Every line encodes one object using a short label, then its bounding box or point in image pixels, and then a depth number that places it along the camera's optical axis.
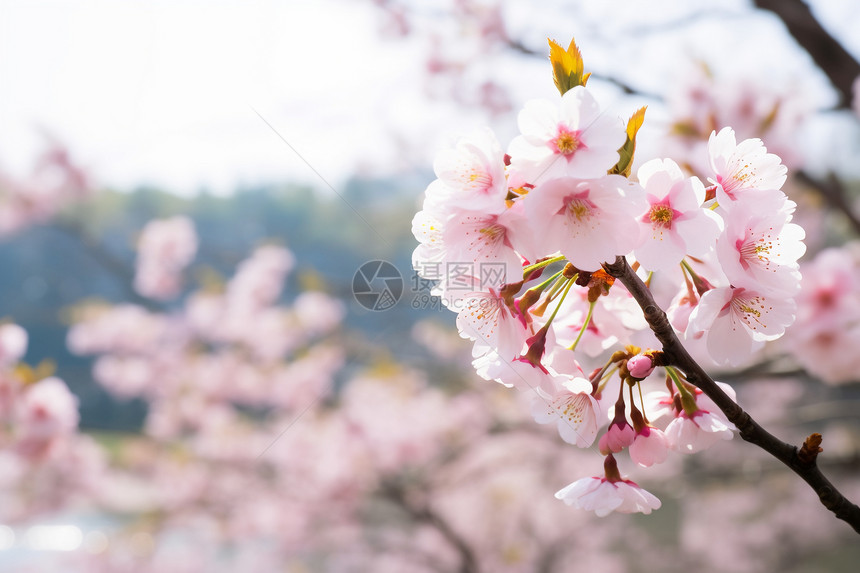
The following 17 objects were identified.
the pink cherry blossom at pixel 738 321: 0.44
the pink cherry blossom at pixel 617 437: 0.45
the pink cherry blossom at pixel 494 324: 0.44
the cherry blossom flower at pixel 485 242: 0.38
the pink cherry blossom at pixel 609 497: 0.46
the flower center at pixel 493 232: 0.39
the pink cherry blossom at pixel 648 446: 0.45
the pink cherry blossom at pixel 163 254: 3.62
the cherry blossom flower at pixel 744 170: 0.43
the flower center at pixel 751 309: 0.44
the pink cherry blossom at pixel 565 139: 0.37
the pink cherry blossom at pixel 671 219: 0.40
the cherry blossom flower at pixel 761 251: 0.41
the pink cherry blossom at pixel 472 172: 0.38
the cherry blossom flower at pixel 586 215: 0.36
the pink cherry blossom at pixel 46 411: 1.67
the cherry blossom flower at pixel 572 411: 0.45
